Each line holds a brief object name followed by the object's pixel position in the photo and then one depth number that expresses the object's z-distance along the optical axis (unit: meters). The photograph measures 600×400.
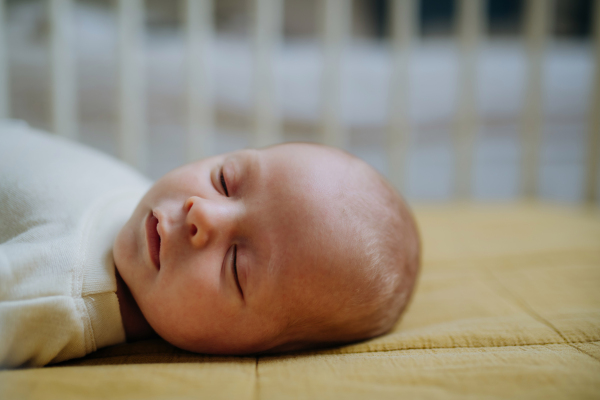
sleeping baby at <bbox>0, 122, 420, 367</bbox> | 0.31
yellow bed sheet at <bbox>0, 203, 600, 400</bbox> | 0.28
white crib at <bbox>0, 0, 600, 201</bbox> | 0.58
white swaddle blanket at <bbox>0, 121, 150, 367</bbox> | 0.30
